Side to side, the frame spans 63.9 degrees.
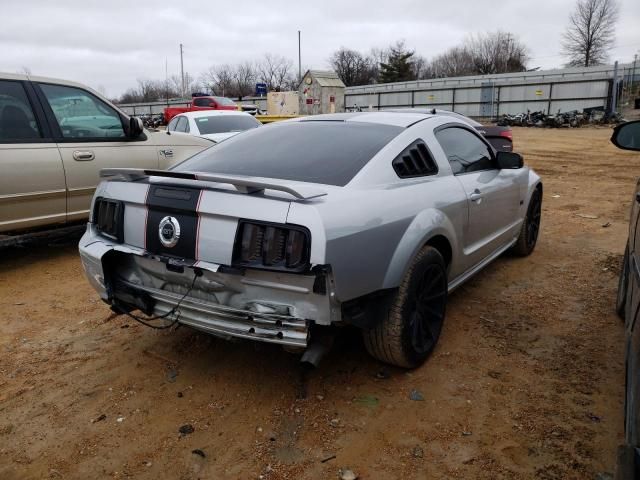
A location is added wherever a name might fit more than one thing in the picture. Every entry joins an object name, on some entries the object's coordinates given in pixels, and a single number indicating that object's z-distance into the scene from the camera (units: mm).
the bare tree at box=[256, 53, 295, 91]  81688
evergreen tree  62750
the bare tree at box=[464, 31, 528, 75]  67000
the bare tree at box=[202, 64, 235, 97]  77938
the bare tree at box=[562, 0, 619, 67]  53750
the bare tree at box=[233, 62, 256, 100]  79125
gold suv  4809
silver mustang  2398
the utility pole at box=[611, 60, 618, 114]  24078
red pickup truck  21881
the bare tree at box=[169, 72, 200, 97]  81812
